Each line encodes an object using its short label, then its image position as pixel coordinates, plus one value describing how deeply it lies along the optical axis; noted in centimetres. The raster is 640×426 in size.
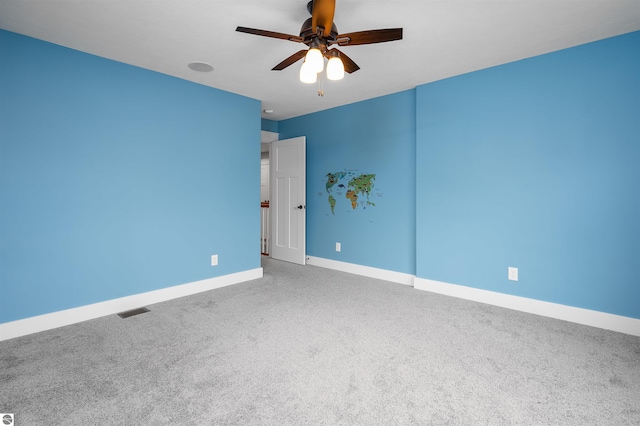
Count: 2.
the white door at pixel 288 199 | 505
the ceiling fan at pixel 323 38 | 185
